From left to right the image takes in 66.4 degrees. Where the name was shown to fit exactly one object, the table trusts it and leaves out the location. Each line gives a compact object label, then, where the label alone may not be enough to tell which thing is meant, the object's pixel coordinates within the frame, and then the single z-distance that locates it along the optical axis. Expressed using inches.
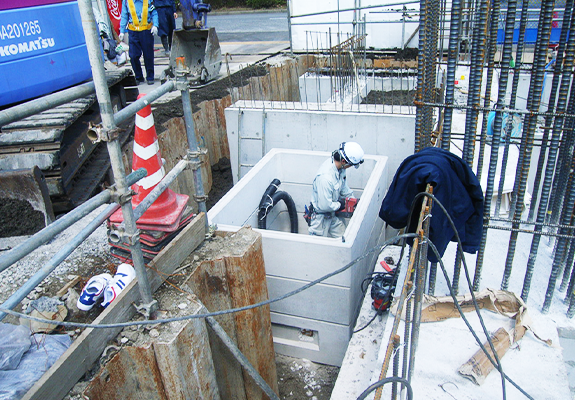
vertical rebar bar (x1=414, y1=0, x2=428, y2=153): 145.9
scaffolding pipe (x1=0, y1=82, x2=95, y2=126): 79.3
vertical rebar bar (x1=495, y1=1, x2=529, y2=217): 141.8
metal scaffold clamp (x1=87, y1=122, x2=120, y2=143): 95.9
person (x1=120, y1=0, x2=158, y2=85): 409.1
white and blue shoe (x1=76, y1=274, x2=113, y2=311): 127.4
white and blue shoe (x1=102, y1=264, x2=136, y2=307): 128.5
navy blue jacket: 139.0
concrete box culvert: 193.5
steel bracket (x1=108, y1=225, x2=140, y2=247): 110.0
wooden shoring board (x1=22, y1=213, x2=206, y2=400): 99.3
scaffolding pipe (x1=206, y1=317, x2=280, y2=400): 139.4
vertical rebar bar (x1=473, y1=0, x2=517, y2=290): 132.1
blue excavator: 199.2
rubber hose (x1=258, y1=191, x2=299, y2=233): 253.3
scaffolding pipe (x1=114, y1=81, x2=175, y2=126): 102.8
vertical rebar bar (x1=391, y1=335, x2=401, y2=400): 82.0
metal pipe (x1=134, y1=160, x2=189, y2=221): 112.6
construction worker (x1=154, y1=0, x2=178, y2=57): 433.9
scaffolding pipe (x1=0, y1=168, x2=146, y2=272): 81.5
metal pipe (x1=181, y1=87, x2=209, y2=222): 135.7
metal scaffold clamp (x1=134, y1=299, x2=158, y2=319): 124.3
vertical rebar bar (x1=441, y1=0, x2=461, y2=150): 135.2
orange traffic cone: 139.7
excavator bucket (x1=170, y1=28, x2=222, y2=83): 423.8
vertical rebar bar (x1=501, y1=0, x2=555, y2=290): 134.4
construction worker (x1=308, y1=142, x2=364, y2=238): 235.3
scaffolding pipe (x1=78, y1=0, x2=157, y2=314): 92.2
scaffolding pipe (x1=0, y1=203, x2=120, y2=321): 90.7
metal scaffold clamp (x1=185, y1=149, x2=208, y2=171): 136.6
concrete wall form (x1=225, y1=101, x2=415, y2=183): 292.0
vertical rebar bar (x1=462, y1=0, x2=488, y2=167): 132.9
